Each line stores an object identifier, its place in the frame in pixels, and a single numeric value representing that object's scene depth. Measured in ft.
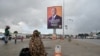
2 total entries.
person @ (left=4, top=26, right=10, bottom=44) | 27.32
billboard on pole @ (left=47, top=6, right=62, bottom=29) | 81.54
